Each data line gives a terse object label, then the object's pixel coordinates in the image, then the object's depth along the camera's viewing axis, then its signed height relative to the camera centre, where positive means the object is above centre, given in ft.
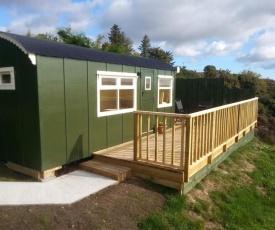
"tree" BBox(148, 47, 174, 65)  108.17 +17.17
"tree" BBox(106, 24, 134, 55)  139.24 +33.19
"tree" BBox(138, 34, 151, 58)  156.56 +31.12
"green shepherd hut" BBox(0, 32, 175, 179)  13.11 -0.67
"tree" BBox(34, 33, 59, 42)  43.51 +10.14
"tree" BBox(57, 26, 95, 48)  46.23 +10.53
